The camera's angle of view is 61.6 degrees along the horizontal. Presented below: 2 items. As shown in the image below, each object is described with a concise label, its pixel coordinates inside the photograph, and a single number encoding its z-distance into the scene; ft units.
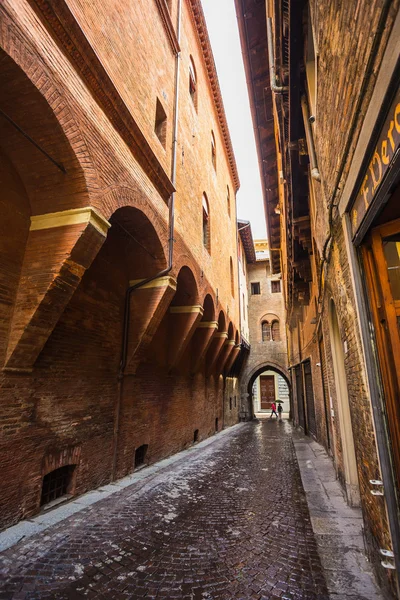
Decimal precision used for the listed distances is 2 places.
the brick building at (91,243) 12.96
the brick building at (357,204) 6.30
